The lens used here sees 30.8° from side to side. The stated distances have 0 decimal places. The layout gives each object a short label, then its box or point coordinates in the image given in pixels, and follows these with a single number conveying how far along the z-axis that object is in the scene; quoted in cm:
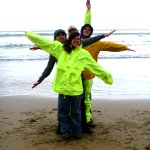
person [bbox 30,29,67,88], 438
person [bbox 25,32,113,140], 410
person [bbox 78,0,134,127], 444
